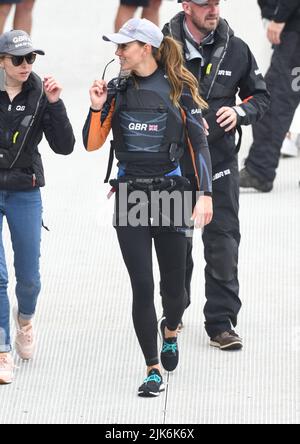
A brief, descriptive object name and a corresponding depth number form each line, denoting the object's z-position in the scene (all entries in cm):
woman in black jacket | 1258
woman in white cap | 1213
